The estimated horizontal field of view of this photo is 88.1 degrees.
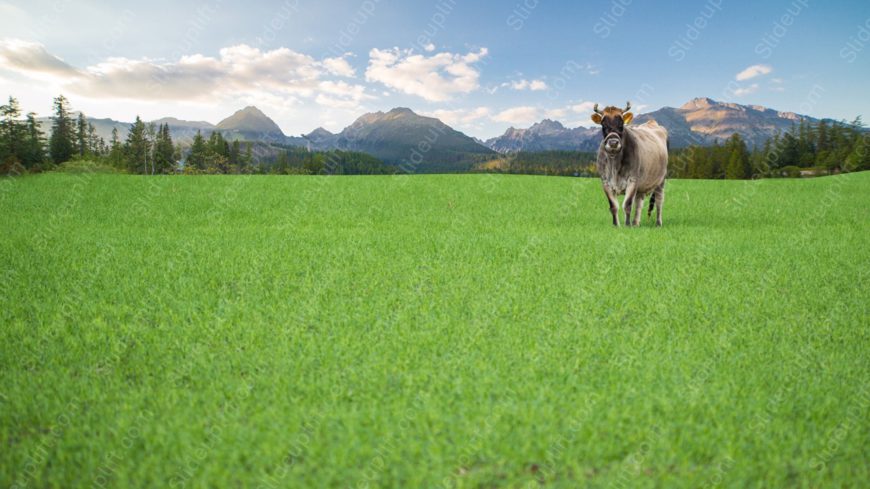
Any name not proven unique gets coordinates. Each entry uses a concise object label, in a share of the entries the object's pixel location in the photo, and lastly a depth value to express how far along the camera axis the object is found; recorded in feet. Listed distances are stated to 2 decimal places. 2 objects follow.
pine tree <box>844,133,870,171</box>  234.38
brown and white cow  37.60
